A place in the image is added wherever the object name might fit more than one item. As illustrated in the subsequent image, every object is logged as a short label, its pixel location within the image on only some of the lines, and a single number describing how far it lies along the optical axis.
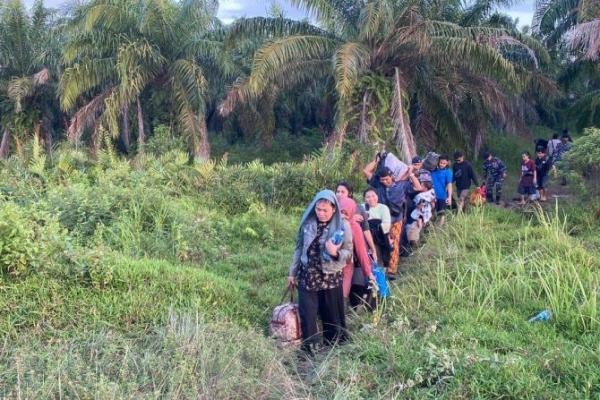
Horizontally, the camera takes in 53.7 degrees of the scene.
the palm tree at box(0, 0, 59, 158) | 17.08
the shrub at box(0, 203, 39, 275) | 5.12
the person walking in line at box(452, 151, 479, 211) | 9.48
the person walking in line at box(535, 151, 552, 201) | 11.23
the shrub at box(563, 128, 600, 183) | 8.80
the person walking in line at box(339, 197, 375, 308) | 5.43
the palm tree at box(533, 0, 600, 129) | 13.60
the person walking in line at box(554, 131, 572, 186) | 11.58
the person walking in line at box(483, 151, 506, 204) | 11.23
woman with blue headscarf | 4.95
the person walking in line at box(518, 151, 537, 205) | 10.62
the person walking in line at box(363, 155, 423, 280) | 6.91
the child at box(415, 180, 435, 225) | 7.59
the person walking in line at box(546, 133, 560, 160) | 12.13
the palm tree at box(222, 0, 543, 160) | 11.13
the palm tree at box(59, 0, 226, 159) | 14.37
